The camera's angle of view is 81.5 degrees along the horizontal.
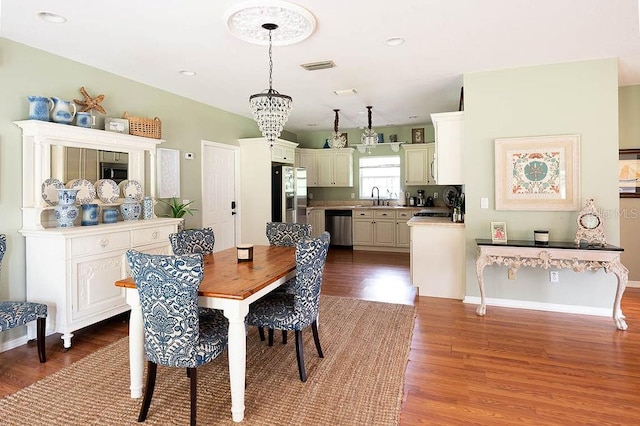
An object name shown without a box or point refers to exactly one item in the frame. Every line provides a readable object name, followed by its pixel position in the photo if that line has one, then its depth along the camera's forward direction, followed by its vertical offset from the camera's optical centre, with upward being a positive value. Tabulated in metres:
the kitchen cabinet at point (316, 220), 8.10 -0.20
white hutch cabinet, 3.09 -0.36
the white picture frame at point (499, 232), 3.89 -0.24
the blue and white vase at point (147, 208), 4.13 +0.05
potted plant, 4.59 +0.05
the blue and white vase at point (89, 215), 3.51 -0.02
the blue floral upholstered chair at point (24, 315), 2.67 -0.75
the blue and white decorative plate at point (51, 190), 3.28 +0.21
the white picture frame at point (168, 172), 4.62 +0.51
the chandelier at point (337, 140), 5.77 +1.10
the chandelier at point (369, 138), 5.48 +1.07
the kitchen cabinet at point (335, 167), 8.21 +0.98
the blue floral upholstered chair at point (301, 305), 2.47 -0.65
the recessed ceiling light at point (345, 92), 4.77 +1.55
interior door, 5.54 +0.33
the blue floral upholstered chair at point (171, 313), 1.89 -0.54
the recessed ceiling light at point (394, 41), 3.13 +1.45
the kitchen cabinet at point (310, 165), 8.35 +1.04
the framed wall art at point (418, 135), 7.64 +1.55
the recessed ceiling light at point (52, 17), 2.69 +1.44
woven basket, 4.06 +0.97
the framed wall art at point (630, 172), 4.74 +0.47
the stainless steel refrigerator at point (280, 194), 6.44 +0.31
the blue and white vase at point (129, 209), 3.91 +0.03
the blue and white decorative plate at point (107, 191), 3.79 +0.23
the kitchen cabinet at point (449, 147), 4.39 +0.76
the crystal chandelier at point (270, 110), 2.79 +0.77
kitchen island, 4.37 -0.58
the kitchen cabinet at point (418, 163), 7.47 +0.96
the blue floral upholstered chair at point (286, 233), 3.69 -0.22
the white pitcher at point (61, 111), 3.29 +0.91
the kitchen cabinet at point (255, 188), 6.12 +0.38
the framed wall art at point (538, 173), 3.79 +0.38
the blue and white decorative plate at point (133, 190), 4.06 +0.25
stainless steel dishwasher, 7.96 -0.33
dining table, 2.05 -0.50
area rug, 2.14 -1.17
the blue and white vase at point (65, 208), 3.23 +0.04
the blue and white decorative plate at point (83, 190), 3.54 +0.22
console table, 3.38 -0.47
